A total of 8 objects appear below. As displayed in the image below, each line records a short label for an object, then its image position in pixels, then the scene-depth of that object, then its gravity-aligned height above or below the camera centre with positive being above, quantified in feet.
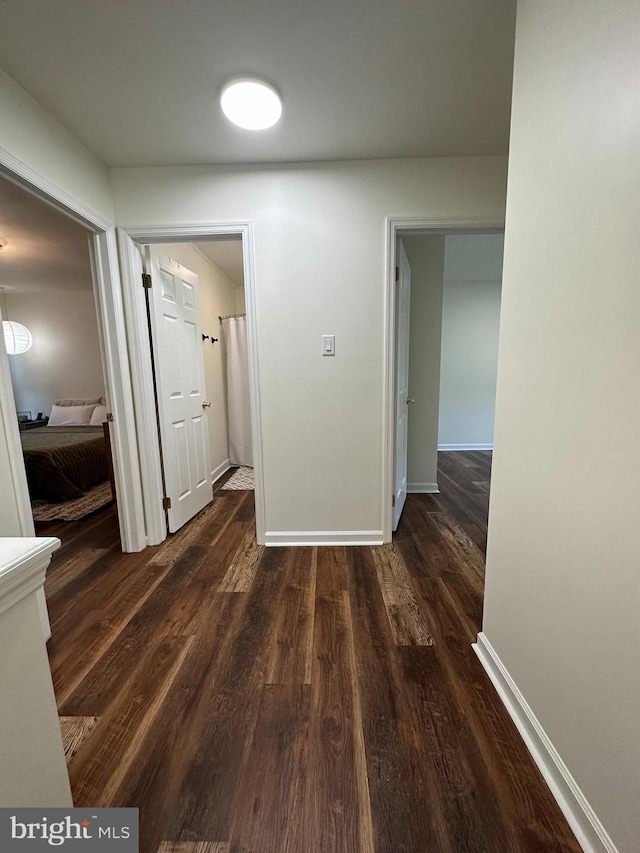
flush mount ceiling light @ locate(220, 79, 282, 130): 4.69 +3.85
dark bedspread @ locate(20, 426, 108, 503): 9.85 -2.77
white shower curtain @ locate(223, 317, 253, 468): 13.11 -0.86
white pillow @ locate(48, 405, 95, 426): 16.26 -2.05
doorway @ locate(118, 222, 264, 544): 6.63 +0.52
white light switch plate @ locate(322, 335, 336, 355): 6.81 +0.50
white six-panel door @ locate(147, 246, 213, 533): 7.45 -0.34
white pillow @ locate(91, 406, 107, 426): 16.07 -2.06
